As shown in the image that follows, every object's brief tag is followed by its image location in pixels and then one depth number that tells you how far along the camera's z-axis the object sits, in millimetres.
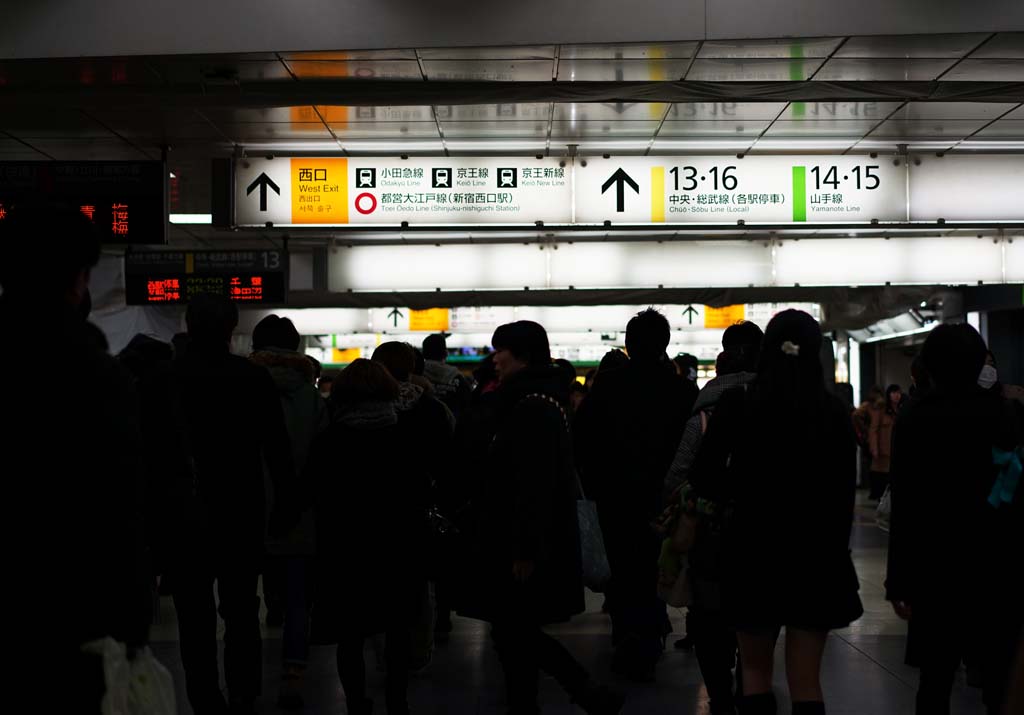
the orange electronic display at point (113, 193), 9695
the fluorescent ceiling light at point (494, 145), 9844
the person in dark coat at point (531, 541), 4633
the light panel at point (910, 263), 13078
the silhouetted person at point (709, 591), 4699
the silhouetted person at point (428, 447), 5457
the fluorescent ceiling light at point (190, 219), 13993
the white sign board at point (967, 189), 9969
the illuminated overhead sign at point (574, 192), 9703
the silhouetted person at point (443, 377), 8258
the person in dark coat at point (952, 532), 4148
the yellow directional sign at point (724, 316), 20688
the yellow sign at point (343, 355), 32809
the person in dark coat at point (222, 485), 5074
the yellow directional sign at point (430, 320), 21797
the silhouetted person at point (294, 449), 6000
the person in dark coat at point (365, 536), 4895
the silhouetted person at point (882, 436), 17797
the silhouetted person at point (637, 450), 6398
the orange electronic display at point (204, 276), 13312
